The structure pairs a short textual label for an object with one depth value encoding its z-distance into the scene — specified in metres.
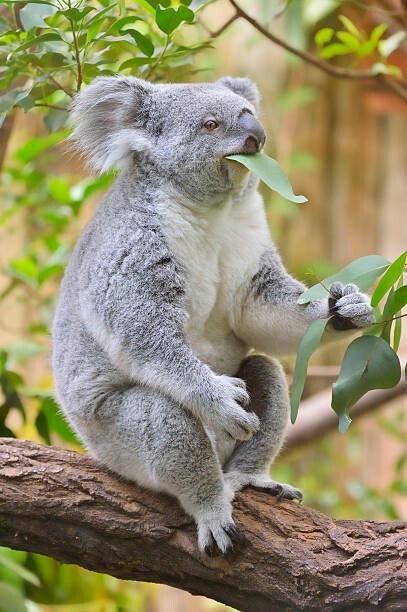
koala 5.32
